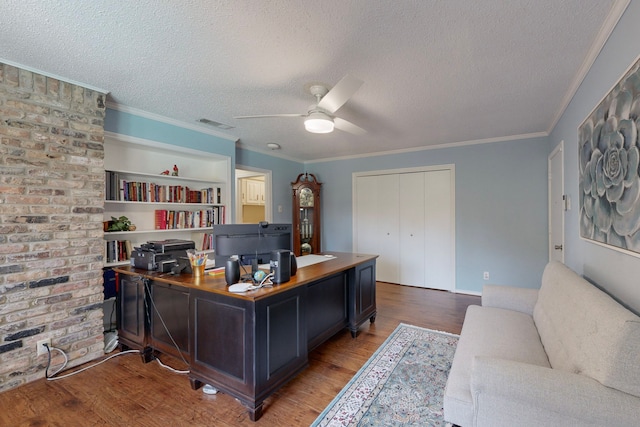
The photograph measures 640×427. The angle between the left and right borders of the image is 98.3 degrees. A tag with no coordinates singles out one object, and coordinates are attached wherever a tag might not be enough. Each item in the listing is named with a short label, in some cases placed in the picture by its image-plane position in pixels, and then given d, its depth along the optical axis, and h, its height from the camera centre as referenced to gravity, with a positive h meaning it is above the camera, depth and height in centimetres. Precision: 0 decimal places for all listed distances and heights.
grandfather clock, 518 +3
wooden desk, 167 -78
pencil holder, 209 -41
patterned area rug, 167 -122
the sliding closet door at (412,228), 461 -22
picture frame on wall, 132 +26
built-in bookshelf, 288 +28
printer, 226 -32
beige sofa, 102 -69
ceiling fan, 189 +86
